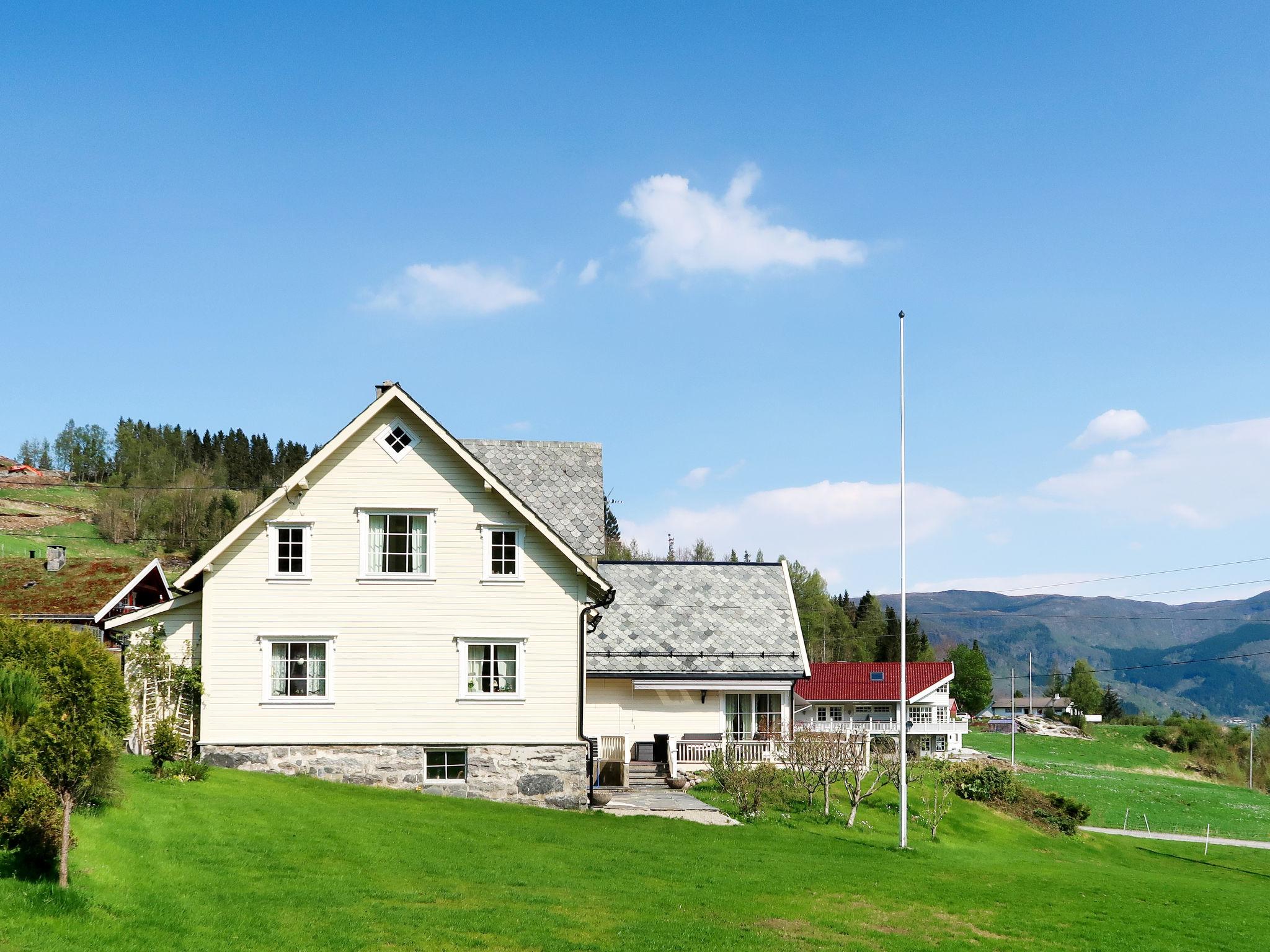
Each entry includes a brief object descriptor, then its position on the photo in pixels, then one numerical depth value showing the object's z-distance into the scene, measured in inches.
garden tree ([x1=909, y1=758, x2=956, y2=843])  1221.1
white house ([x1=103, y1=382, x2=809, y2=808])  1088.2
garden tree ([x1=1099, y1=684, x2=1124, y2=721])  6422.2
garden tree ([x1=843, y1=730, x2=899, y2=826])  1165.7
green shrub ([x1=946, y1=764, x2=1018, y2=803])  1534.2
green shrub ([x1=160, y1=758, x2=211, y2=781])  935.0
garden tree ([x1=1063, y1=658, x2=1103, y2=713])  6215.6
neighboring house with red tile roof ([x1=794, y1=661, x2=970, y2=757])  2721.5
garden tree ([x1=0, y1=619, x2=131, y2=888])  506.9
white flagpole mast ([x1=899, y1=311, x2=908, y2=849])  992.9
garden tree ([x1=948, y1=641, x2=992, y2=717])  4931.1
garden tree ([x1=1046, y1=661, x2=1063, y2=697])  7426.7
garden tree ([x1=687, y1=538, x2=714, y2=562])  5098.4
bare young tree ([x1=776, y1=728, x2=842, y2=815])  1176.2
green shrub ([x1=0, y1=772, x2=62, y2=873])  503.5
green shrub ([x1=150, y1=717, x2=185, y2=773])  942.4
